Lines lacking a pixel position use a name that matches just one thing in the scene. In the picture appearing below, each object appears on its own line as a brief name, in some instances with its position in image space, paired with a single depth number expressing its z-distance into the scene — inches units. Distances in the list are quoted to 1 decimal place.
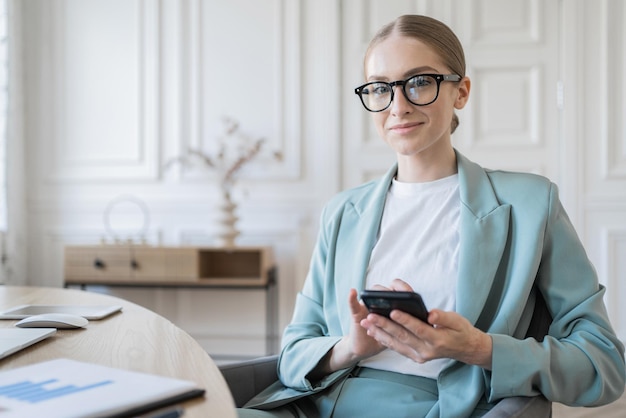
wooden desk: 27.3
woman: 39.4
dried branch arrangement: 133.6
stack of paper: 23.9
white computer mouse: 42.6
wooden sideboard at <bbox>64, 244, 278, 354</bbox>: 123.0
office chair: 40.3
